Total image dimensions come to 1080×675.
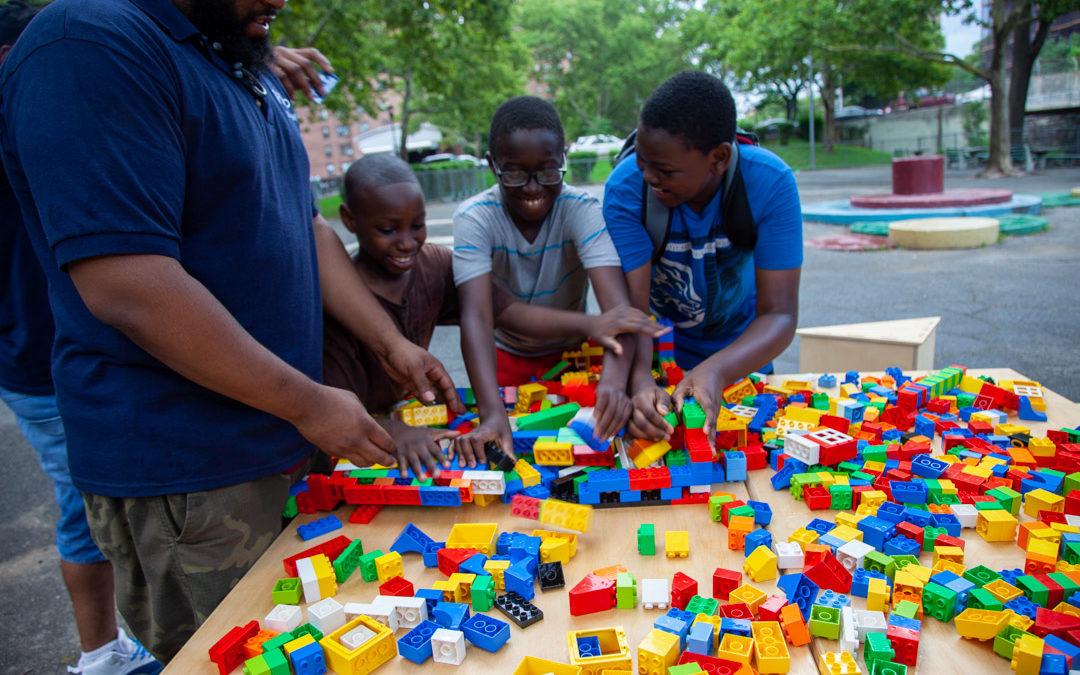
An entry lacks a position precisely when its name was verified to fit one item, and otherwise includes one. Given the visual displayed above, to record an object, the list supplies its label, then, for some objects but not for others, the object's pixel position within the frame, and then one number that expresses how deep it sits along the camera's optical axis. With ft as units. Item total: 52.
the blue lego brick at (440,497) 6.28
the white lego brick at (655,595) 4.89
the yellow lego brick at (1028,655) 4.02
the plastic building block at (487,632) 4.57
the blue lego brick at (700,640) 4.41
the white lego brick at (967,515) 5.60
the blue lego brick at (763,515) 5.77
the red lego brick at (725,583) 4.95
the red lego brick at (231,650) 4.55
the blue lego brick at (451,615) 4.76
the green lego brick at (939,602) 4.58
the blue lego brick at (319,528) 6.10
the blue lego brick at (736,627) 4.52
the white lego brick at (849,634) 4.39
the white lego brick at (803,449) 6.52
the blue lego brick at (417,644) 4.53
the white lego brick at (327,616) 4.88
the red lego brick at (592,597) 4.83
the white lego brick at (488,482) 6.28
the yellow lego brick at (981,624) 4.33
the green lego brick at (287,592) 5.21
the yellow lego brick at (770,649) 4.23
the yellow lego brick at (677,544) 5.43
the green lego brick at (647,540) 5.47
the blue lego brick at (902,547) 5.24
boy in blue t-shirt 7.70
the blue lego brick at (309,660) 4.46
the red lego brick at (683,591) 4.92
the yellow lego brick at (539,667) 4.30
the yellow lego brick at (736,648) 4.30
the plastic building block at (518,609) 4.82
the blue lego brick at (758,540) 5.37
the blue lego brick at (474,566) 5.27
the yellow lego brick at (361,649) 4.43
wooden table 4.47
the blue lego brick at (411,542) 5.76
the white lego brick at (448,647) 4.49
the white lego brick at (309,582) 5.23
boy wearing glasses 8.31
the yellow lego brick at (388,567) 5.42
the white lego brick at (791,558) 5.15
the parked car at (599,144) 115.85
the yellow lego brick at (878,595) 4.74
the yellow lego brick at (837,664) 4.16
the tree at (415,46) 51.75
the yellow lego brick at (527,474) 6.59
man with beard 4.27
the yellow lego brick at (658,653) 4.27
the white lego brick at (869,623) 4.41
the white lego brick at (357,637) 4.57
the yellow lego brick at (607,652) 4.27
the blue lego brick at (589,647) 4.42
